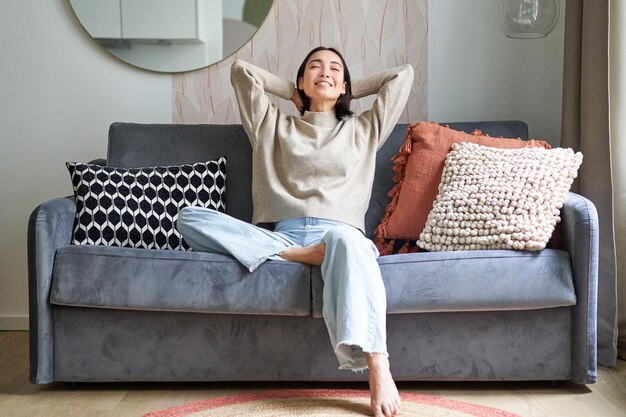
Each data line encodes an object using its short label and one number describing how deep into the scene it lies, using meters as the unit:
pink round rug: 2.33
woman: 2.38
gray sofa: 2.49
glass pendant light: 3.08
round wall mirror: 3.52
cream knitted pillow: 2.58
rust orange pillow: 2.94
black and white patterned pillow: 2.81
